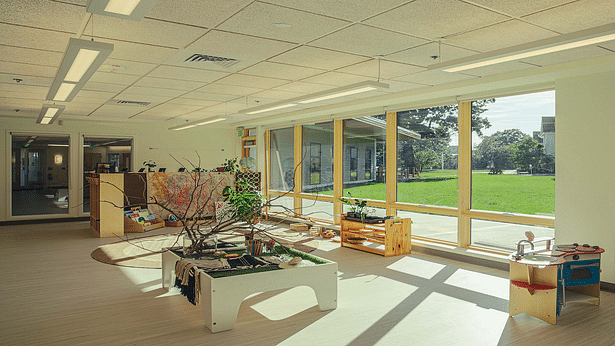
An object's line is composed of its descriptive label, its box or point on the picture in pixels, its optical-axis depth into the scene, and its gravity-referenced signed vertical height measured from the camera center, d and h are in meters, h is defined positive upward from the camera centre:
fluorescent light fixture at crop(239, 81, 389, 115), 5.35 +1.00
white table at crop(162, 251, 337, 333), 4.08 -1.16
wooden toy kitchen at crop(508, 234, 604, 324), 4.35 -1.15
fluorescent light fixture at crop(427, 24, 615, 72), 3.37 +1.00
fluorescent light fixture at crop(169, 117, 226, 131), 9.78 +1.03
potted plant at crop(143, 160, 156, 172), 12.07 +0.11
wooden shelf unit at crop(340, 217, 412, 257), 7.44 -1.19
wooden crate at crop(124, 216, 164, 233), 10.02 -1.32
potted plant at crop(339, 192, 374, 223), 8.02 -0.81
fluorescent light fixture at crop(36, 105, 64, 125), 7.74 +1.00
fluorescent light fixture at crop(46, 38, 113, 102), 3.53 +0.92
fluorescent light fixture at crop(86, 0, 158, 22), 2.66 +0.97
